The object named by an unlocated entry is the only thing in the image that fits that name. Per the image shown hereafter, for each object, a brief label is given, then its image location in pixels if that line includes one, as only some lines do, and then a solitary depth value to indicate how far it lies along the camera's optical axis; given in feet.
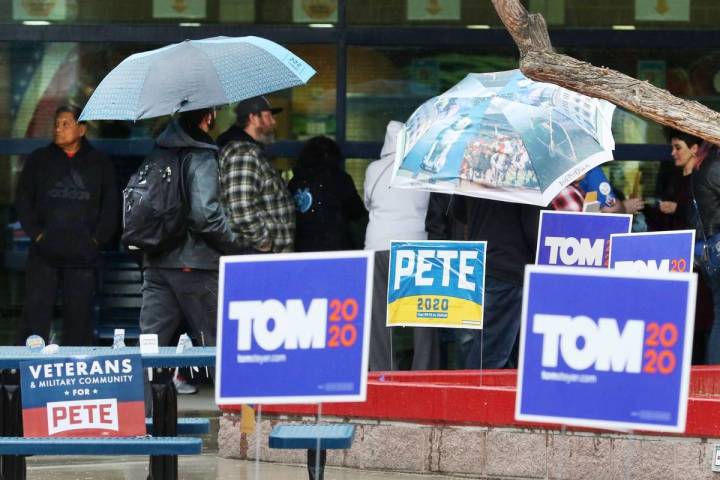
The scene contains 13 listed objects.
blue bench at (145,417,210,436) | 51.85
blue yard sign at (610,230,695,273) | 55.21
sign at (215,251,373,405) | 42.47
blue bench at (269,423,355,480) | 45.88
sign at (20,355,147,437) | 46.47
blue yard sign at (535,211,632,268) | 62.18
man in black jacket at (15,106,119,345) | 75.05
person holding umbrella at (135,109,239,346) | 59.16
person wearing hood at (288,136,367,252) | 73.97
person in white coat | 71.72
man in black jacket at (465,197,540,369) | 66.59
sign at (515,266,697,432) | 39.93
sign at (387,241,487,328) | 60.90
